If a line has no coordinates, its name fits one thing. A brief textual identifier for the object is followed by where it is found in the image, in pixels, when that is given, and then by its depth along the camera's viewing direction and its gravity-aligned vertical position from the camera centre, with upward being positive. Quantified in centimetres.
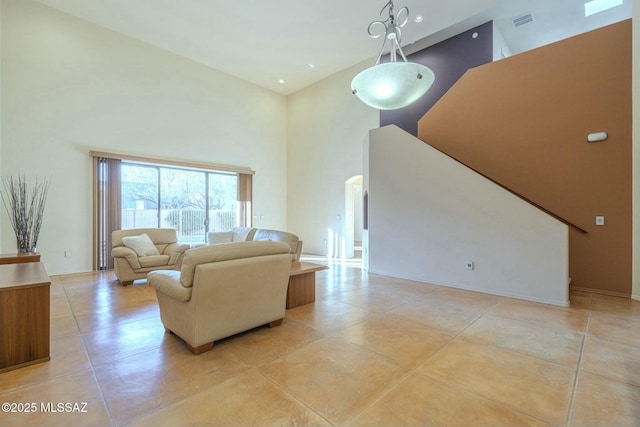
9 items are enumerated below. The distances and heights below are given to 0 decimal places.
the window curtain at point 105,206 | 598 +24
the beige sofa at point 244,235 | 547 -41
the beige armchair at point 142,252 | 484 -65
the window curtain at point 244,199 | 843 +52
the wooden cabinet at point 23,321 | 212 -80
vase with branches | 446 +22
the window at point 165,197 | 608 +50
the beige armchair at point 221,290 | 240 -67
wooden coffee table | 375 -95
